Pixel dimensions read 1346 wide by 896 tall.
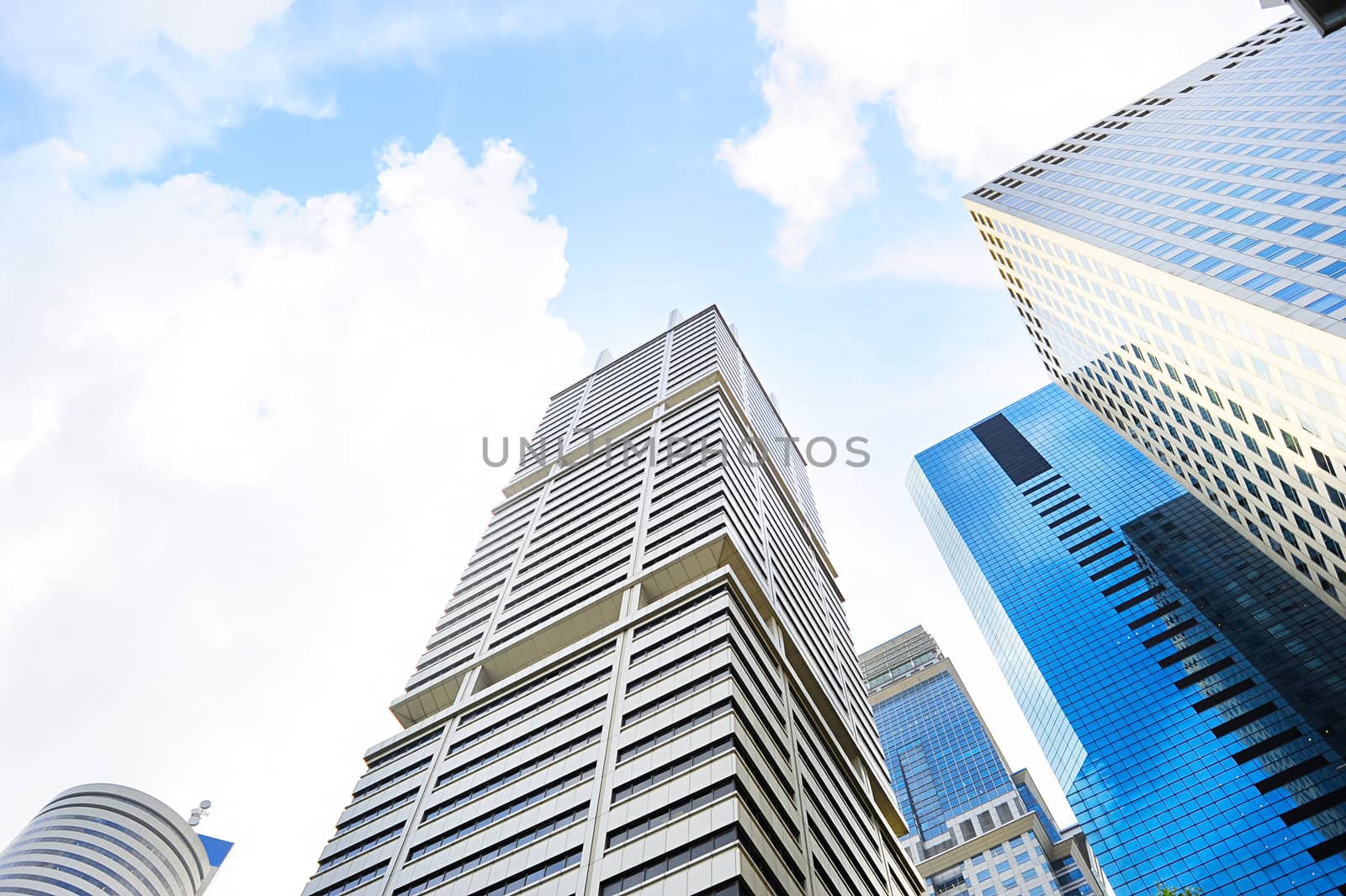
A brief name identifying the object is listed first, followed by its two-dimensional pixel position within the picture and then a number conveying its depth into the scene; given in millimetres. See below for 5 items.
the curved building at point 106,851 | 112988
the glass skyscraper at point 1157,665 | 76500
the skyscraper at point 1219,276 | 52656
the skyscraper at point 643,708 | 36656
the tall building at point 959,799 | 123812
